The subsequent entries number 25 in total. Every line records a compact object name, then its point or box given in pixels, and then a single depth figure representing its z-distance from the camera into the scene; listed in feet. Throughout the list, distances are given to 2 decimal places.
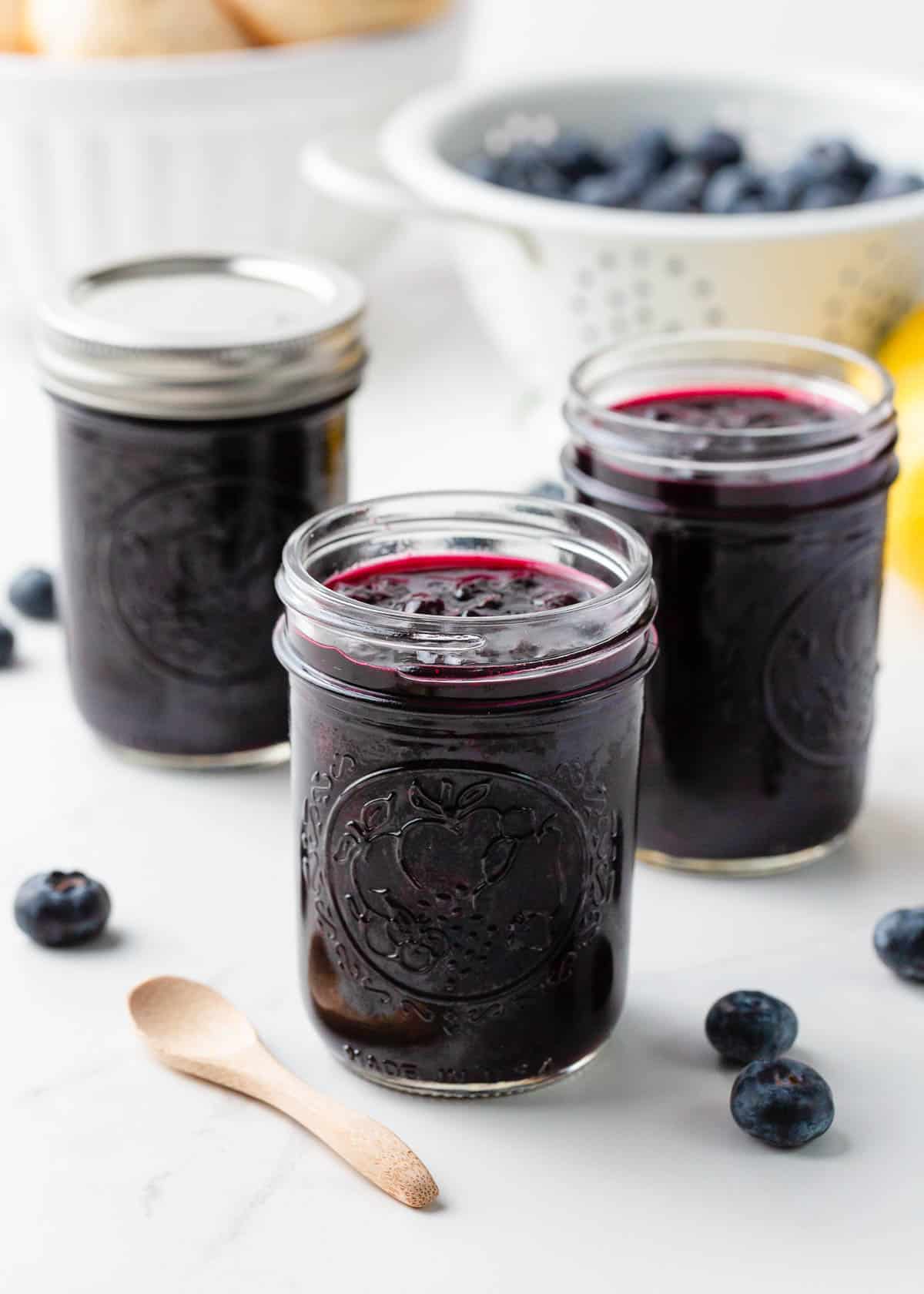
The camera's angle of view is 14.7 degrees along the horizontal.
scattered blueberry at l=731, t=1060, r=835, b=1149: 2.17
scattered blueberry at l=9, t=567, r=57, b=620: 2.83
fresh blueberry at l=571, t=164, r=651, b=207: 3.03
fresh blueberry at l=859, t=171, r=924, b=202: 3.04
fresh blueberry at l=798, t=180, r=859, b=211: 3.00
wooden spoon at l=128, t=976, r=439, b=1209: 2.13
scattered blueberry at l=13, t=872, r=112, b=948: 2.35
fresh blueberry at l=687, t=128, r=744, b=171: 3.12
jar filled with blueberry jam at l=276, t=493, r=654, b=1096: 2.13
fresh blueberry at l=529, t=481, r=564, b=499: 2.90
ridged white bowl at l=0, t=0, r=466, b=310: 3.12
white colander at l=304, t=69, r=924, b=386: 2.88
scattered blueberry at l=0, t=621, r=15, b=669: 2.75
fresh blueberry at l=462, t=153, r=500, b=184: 3.10
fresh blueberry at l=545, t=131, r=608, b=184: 3.14
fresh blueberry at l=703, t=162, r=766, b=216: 3.00
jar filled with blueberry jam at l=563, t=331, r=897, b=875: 2.35
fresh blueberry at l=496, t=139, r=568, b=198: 3.08
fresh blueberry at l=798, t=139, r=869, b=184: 3.04
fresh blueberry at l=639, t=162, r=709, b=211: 3.01
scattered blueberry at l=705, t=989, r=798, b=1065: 2.24
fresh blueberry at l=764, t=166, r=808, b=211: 3.01
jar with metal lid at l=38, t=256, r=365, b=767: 2.47
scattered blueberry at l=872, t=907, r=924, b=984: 2.32
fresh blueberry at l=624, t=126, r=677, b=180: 3.13
